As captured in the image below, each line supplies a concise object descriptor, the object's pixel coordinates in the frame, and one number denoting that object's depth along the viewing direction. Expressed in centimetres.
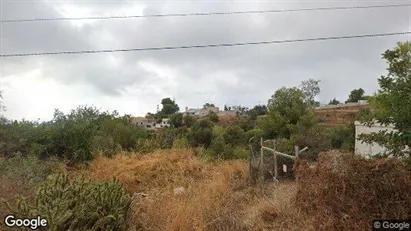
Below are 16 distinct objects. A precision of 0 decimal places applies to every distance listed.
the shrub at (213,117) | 4728
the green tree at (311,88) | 5468
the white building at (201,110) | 5739
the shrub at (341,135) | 2537
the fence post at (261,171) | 1005
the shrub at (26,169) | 884
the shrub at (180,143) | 1535
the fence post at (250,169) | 1105
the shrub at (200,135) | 2799
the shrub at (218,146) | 2158
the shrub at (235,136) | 2909
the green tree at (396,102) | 553
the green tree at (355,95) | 6056
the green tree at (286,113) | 2931
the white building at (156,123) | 4093
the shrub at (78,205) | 518
